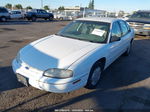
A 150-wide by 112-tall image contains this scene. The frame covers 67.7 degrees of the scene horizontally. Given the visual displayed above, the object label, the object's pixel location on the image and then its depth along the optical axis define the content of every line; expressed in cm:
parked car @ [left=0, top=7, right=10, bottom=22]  1288
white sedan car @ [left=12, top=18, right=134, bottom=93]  198
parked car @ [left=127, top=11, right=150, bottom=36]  741
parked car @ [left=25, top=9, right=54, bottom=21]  1664
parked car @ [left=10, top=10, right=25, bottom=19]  1711
